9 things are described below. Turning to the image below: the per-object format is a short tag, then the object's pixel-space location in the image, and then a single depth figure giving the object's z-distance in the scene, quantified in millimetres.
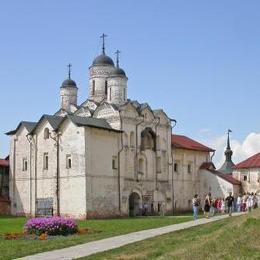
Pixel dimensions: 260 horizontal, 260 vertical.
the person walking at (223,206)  44756
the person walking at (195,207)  34562
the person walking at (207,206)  37469
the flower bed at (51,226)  25469
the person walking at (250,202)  41844
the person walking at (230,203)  37203
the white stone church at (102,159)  46844
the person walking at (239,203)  46153
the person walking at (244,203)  46188
